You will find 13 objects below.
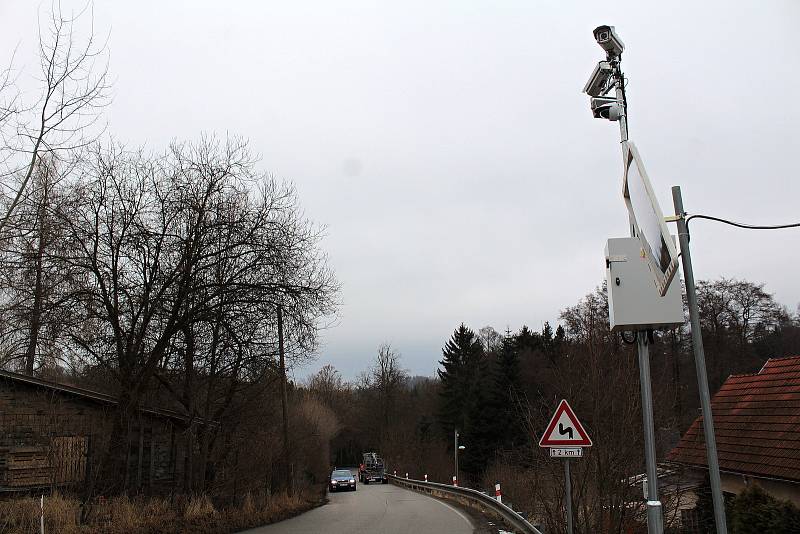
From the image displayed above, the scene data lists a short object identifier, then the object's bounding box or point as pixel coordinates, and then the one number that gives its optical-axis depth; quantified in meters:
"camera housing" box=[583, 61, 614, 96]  5.60
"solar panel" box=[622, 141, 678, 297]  3.76
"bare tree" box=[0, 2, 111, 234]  6.71
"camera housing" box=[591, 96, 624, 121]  5.54
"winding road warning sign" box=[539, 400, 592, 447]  9.88
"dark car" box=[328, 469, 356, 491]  43.66
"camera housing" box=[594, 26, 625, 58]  5.40
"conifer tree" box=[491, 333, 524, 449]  60.25
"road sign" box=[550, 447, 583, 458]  9.91
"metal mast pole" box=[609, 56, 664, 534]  5.04
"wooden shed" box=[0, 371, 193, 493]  13.81
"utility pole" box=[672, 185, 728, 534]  4.83
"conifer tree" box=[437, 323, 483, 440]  69.88
